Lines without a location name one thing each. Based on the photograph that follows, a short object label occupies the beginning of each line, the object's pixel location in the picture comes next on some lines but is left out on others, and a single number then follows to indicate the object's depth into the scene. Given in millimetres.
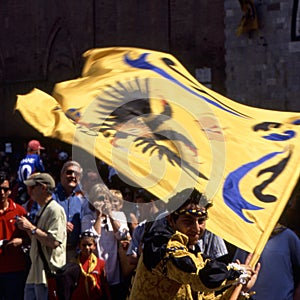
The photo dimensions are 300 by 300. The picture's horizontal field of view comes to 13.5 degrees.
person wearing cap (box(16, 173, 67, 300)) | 10598
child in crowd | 10660
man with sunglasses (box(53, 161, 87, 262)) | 11139
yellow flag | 9024
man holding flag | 7128
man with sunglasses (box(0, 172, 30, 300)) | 11404
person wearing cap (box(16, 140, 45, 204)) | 13523
